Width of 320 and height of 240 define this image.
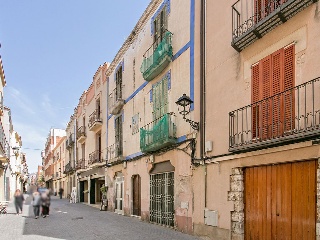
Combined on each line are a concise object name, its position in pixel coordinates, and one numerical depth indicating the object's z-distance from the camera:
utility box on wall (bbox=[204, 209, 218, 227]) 10.35
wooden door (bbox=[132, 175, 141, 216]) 17.69
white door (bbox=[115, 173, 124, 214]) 20.54
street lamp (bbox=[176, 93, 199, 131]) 11.28
